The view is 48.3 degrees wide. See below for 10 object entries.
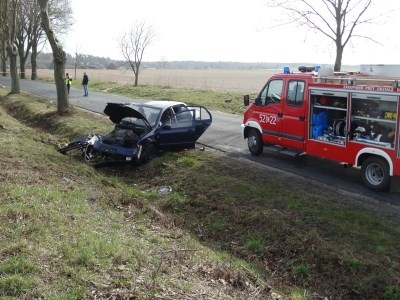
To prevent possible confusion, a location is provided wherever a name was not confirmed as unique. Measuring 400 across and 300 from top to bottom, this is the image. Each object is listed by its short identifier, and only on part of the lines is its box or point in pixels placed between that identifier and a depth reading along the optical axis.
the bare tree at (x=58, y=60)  19.14
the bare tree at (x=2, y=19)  27.30
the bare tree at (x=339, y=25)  17.41
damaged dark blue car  11.53
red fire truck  9.00
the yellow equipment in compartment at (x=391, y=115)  8.77
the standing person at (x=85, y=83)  32.88
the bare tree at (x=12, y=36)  28.73
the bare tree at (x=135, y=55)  45.03
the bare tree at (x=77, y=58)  65.50
